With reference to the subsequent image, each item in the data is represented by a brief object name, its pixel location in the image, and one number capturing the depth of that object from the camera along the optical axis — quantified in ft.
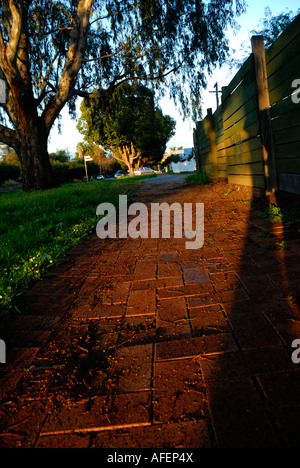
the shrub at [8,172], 94.89
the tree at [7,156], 146.59
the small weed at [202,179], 31.58
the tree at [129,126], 36.63
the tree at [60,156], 211.20
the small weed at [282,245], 8.94
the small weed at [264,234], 10.47
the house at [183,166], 164.76
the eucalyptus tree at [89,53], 27.68
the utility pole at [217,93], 87.44
